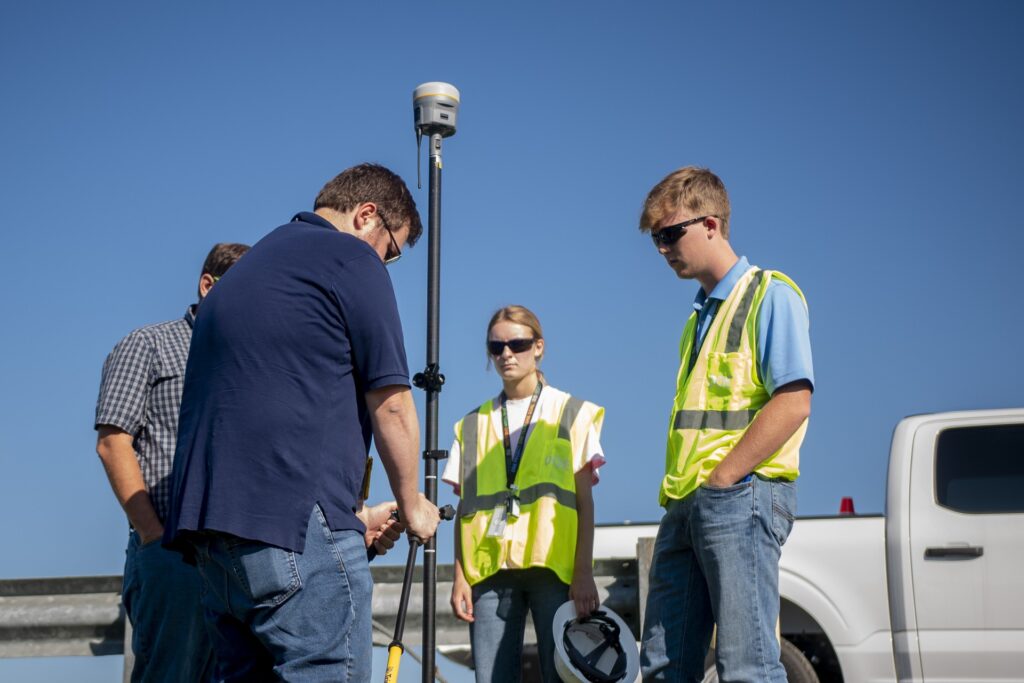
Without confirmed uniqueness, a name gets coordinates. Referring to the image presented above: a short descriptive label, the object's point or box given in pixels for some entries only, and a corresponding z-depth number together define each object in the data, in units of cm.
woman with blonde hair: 489
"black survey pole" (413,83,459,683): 450
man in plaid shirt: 387
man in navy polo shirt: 277
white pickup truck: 596
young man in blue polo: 366
